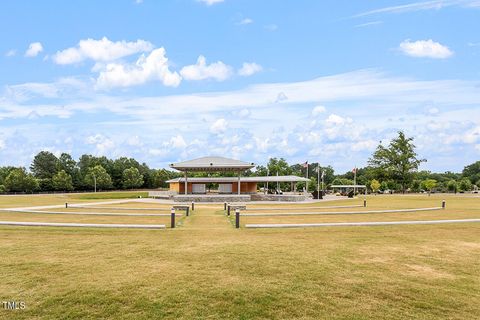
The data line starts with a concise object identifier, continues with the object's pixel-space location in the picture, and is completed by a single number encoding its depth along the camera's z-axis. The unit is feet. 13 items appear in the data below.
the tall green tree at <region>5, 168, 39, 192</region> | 287.89
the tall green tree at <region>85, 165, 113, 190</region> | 322.55
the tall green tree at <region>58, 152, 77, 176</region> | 357.39
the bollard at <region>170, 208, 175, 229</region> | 65.10
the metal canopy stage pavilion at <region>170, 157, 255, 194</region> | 164.96
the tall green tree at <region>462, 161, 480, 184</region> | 423.60
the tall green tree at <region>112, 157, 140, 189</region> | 359.48
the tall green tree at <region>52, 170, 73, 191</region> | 309.01
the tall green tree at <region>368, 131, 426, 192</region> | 300.81
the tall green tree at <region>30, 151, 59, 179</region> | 370.12
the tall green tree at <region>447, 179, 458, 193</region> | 292.84
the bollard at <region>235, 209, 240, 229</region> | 65.21
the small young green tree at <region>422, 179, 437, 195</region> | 307.39
